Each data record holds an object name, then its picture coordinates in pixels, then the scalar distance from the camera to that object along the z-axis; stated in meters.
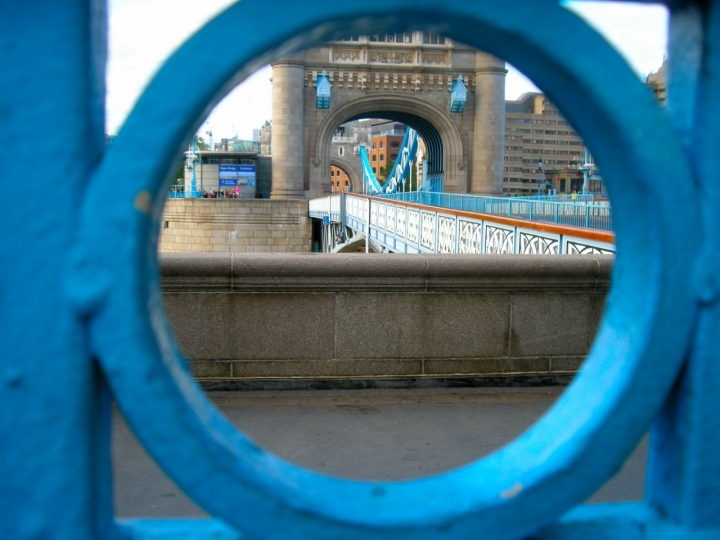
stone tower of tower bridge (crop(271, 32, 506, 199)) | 37.72
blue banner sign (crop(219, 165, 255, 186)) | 45.84
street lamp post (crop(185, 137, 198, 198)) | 46.34
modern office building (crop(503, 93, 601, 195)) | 104.34
